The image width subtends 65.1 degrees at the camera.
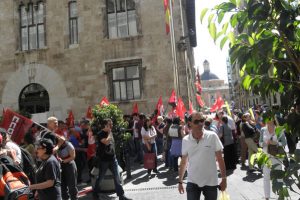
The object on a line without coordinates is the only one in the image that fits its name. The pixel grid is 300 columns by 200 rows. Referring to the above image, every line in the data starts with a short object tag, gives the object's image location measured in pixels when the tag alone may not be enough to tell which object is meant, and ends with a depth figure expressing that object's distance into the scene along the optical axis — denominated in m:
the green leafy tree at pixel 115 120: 5.99
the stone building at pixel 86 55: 11.79
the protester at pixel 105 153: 5.08
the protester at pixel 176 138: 7.14
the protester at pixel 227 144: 7.34
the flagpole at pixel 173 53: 11.90
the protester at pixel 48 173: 3.09
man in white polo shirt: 3.03
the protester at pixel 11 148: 3.36
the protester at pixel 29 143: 5.31
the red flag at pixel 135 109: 10.73
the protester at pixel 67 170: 4.49
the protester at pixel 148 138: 7.55
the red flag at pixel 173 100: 10.28
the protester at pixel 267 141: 4.20
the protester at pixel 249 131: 6.78
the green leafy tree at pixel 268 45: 1.29
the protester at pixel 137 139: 9.16
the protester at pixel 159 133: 8.92
